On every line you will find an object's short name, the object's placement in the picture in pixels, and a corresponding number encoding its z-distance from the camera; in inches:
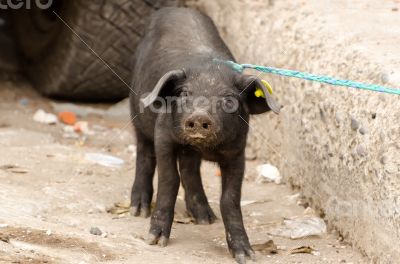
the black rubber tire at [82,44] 523.6
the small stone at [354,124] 379.1
